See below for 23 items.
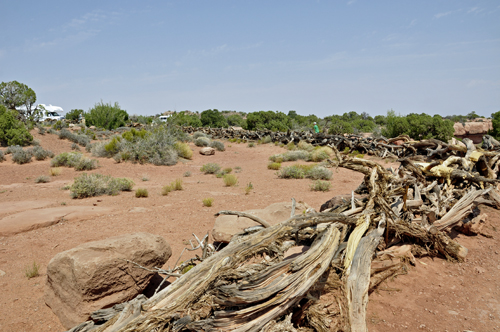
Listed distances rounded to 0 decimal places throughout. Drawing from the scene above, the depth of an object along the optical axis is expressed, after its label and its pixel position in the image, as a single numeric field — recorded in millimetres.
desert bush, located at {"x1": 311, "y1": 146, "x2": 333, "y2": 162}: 17656
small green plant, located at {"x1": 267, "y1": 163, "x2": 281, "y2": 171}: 15936
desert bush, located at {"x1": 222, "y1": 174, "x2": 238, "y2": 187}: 11906
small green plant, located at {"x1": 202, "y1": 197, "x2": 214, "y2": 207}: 8719
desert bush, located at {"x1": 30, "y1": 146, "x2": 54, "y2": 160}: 17088
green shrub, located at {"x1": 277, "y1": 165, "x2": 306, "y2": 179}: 13305
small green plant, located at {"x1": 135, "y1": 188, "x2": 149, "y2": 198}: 9977
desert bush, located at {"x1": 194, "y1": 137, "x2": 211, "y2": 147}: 26441
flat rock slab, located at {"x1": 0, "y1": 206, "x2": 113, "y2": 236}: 6582
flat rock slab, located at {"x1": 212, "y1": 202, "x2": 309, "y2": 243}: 5574
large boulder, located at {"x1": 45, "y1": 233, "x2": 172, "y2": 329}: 3584
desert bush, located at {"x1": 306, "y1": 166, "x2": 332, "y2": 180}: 12658
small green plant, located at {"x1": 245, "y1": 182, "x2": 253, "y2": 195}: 10461
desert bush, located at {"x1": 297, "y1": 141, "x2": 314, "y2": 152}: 22203
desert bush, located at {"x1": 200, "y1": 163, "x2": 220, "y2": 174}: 15266
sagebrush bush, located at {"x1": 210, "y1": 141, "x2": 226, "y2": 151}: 25500
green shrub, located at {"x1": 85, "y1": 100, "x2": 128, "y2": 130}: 37531
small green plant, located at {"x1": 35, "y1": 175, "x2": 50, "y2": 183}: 12320
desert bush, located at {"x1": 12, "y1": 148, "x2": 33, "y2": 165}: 16052
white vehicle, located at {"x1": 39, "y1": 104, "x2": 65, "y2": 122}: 53931
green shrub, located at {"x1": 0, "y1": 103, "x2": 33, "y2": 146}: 19562
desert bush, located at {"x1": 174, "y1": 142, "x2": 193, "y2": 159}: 20078
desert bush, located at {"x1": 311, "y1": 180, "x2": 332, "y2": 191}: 10711
